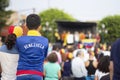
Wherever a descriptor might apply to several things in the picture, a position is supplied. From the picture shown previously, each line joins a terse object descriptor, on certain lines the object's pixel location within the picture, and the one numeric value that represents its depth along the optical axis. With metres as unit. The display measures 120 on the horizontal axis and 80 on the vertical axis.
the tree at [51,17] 57.83
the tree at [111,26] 51.16
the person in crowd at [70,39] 34.26
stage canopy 40.47
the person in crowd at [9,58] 6.43
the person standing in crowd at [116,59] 4.94
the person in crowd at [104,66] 7.71
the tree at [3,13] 53.44
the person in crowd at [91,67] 11.26
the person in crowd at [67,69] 12.35
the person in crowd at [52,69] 9.81
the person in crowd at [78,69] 11.62
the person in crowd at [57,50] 13.91
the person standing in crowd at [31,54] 5.94
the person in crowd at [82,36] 37.49
